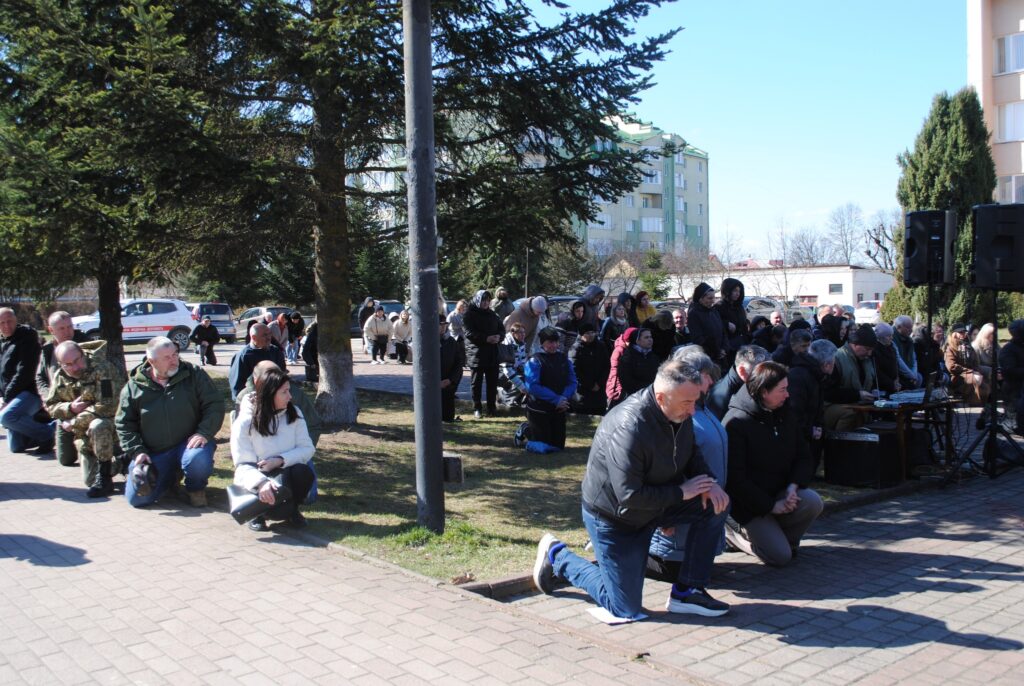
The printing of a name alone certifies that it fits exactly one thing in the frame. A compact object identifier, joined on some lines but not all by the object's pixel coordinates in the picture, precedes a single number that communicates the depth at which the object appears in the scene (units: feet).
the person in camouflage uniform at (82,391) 28.17
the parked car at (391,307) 109.60
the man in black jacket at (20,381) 32.71
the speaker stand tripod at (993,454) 30.55
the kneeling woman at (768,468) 20.08
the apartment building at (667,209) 259.64
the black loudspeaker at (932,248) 31.78
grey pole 21.44
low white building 186.39
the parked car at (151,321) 101.55
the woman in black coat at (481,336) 41.09
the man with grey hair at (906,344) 39.47
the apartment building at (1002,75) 115.24
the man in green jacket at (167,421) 25.08
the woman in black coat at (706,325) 36.68
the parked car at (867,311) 140.77
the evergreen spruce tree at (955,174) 89.20
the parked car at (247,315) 112.32
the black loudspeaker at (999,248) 30.55
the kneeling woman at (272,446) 22.66
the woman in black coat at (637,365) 32.01
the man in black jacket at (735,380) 21.98
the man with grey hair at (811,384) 26.21
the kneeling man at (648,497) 16.42
